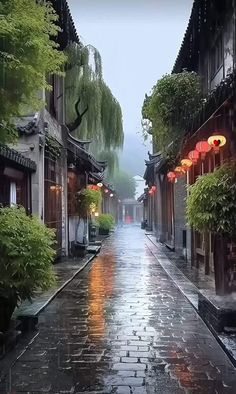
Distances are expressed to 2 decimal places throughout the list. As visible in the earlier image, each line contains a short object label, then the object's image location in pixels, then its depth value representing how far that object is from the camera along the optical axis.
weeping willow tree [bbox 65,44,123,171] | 17.47
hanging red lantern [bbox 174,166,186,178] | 13.38
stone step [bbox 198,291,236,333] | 5.95
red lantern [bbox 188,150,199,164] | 10.86
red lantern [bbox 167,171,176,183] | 16.30
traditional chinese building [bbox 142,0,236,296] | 7.85
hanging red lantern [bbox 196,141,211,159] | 9.59
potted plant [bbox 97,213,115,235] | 31.15
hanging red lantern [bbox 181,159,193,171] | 12.03
